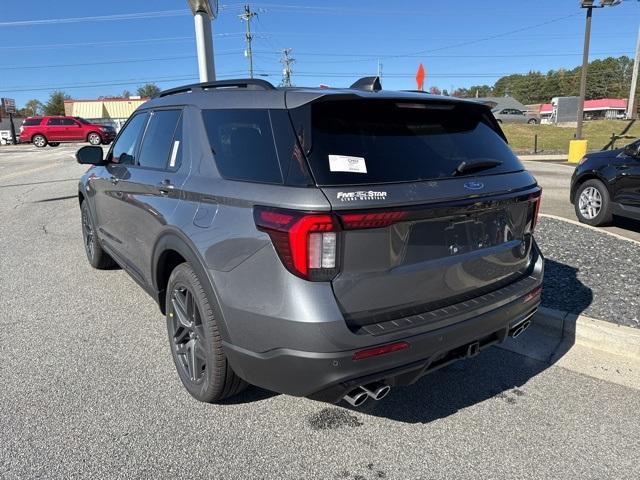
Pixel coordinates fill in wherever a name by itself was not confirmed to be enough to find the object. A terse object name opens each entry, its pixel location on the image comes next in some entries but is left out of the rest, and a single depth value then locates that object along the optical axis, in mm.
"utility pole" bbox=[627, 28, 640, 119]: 37894
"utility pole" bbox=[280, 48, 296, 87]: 79344
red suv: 35812
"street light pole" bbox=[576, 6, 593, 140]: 21861
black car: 6828
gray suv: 2189
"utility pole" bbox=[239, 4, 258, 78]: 65562
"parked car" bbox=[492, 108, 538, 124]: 60094
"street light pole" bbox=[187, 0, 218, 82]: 9352
